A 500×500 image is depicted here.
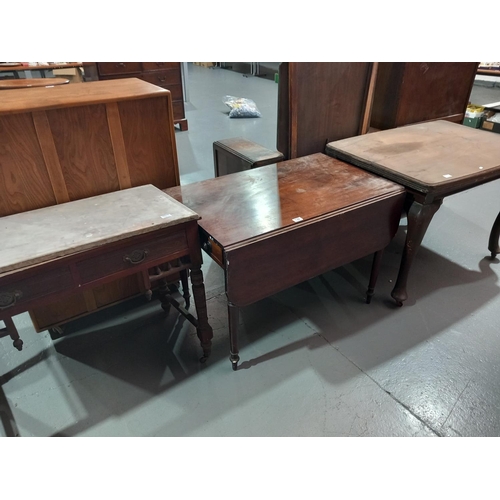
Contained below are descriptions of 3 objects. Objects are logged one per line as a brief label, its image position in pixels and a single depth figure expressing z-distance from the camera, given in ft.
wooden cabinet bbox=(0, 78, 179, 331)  4.40
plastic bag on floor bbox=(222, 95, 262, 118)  16.57
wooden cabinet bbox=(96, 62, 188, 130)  12.39
